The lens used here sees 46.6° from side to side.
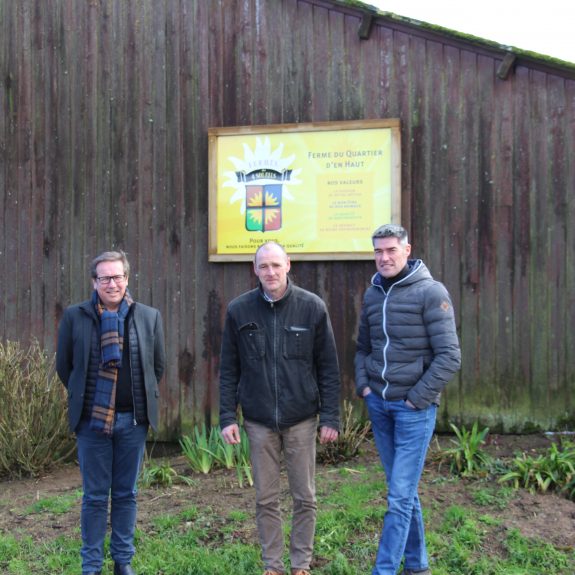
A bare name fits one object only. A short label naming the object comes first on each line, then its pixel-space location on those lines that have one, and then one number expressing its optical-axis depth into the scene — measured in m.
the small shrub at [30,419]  6.07
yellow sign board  6.56
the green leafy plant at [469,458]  5.31
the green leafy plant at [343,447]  5.97
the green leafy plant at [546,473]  5.05
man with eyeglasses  3.79
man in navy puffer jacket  3.48
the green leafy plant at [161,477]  5.57
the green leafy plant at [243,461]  5.39
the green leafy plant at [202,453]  5.80
